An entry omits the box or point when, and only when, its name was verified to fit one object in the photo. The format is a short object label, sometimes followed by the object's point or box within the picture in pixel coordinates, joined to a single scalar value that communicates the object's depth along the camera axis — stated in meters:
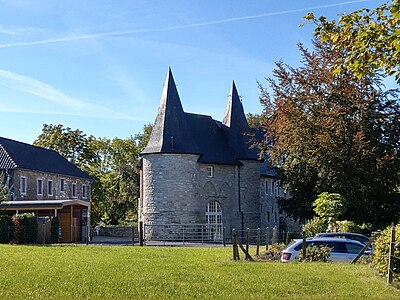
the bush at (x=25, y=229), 33.75
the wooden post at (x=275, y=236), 35.47
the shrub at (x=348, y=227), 30.08
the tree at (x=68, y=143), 67.56
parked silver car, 19.48
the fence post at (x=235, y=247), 20.69
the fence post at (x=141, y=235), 35.97
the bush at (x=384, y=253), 13.96
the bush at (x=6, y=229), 33.41
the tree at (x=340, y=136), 34.41
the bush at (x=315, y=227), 30.48
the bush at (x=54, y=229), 36.91
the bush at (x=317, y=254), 19.44
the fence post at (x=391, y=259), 13.39
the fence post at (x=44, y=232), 34.81
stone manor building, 45.50
